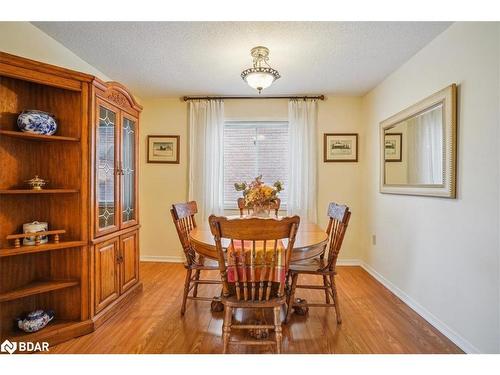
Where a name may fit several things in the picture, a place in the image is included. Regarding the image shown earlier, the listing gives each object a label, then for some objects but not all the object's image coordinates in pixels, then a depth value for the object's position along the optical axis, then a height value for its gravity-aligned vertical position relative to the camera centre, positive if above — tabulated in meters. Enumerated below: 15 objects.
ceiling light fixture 2.37 +0.96
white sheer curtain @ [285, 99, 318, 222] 3.79 +0.39
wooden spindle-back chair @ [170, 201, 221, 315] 2.24 -0.62
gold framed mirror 2.04 +0.33
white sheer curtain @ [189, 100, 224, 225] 3.84 +0.39
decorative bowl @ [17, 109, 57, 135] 1.86 +0.42
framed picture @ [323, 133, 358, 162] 3.84 +0.52
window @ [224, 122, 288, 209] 3.94 +0.43
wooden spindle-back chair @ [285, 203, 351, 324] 2.08 -0.66
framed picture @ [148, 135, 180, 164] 3.96 +0.51
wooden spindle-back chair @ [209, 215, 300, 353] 1.49 -0.47
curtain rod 3.85 +1.22
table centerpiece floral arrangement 2.34 -0.11
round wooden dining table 1.78 -0.41
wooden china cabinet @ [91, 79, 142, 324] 2.11 -0.12
